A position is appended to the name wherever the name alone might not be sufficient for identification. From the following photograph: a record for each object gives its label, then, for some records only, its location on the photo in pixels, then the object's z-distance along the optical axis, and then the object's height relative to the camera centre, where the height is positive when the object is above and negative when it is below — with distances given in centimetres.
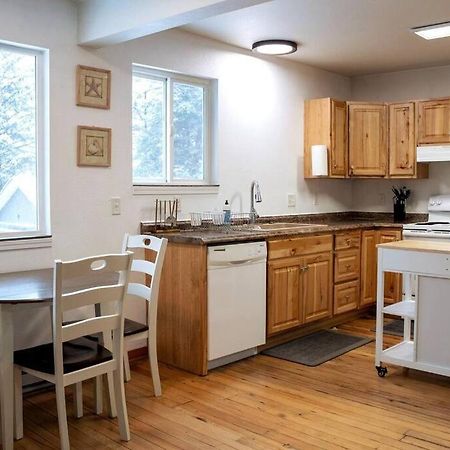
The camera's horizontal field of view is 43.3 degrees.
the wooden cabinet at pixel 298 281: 409 -63
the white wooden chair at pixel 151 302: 317 -58
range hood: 505 +42
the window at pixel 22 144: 335 +33
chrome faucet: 478 +4
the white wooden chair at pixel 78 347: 243 -72
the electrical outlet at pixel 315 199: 556 +0
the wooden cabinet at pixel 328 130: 523 +65
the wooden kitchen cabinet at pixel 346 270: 477 -62
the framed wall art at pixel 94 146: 359 +34
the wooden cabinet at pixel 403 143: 529 +53
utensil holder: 560 -12
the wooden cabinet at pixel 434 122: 510 +71
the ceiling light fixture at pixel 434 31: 397 +121
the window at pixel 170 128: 409 +54
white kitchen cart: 331 -58
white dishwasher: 363 -68
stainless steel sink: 454 -22
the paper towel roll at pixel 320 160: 520 +36
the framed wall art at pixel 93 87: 357 +72
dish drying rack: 424 -17
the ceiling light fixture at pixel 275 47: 437 +119
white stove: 488 -22
